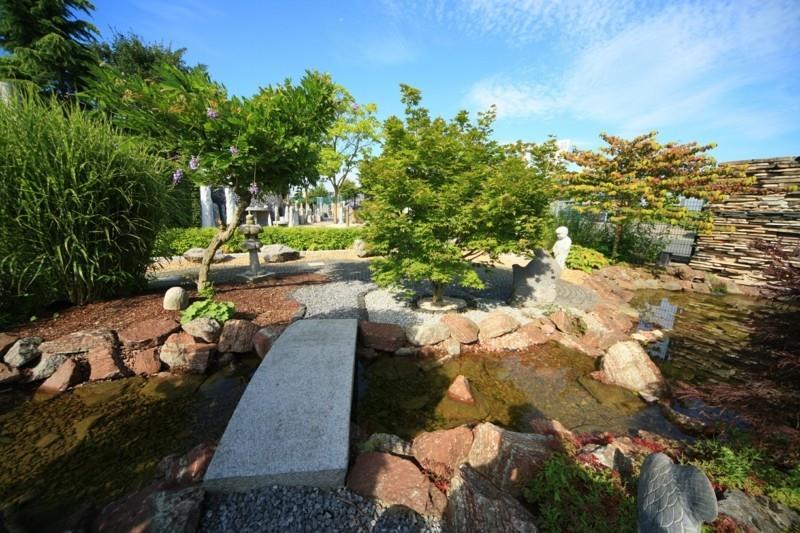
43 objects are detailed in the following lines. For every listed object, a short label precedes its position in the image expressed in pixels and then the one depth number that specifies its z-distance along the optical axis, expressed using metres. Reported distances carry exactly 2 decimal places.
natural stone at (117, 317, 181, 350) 3.83
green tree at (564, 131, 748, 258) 8.88
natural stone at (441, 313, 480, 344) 4.62
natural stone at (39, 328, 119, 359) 3.53
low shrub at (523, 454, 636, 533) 1.71
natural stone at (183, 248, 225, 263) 8.99
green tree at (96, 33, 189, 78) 16.19
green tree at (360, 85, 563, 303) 4.60
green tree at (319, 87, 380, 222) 16.91
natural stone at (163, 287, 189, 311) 4.59
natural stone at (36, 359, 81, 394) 3.31
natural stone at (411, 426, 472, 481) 2.26
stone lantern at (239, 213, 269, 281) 7.31
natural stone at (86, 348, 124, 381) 3.52
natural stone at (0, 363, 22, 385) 3.24
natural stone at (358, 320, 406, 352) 4.36
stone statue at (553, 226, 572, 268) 6.61
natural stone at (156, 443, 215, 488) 2.02
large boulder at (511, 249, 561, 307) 6.15
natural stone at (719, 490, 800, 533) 1.57
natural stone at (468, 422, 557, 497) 2.08
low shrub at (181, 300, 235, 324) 4.36
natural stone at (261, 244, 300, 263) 9.91
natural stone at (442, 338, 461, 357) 4.39
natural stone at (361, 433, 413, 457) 2.39
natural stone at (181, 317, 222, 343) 4.12
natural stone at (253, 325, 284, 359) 4.11
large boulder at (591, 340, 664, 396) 3.57
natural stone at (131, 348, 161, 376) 3.71
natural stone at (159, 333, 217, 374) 3.79
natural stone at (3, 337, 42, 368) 3.36
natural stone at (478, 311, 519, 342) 4.79
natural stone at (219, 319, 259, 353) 4.12
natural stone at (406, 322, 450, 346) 4.48
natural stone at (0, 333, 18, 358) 3.41
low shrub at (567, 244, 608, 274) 9.67
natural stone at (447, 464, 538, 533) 1.65
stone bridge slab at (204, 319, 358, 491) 1.96
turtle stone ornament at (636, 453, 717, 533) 1.06
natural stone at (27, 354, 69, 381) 3.40
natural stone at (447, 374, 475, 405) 3.33
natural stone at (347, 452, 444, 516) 1.90
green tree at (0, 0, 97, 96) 11.68
